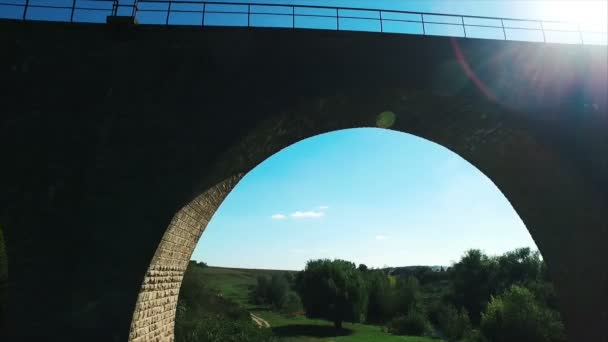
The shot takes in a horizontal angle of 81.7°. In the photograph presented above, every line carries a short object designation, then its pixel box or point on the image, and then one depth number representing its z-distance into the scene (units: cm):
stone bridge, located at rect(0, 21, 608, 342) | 644
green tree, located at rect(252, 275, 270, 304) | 5047
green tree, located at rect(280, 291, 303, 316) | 4050
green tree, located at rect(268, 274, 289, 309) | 4879
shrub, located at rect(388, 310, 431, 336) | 3127
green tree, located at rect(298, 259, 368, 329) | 3081
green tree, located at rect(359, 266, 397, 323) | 3858
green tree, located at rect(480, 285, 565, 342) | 2036
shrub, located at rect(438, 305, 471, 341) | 2919
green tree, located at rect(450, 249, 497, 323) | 3791
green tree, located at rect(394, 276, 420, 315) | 3775
